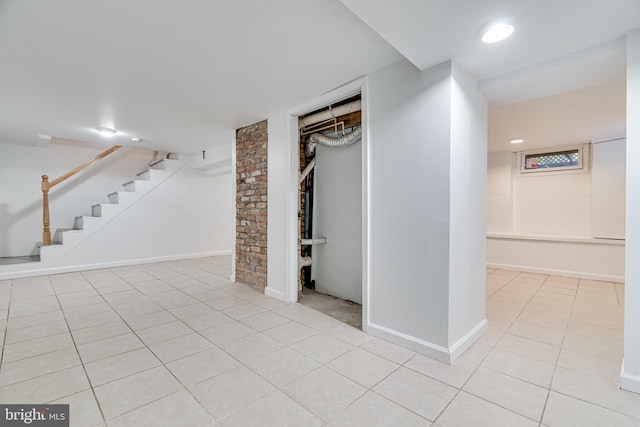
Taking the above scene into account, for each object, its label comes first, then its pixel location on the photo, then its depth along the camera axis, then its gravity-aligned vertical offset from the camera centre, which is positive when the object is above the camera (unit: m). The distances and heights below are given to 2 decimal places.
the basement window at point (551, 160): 4.79 +0.94
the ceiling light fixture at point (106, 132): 4.23 +1.29
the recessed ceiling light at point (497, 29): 1.54 +1.06
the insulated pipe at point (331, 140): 3.10 +0.87
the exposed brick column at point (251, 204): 3.73 +0.13
